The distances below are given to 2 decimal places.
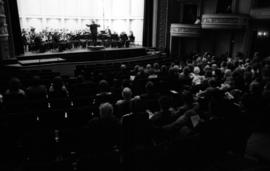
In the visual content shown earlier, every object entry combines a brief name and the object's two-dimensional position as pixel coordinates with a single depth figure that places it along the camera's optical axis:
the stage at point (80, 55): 11.85
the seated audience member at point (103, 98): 5.22
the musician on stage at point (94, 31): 14.80
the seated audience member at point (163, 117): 3.83
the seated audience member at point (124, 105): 4.68
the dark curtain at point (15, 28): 12.22
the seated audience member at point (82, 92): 5.36
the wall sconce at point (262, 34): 13.72
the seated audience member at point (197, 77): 7.10
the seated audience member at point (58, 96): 5.12
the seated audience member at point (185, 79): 7.09
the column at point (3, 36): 10.48
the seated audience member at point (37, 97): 4.88
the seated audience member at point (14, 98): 4.66
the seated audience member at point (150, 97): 5.03
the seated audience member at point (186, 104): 4.03
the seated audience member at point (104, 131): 3.43
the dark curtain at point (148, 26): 17.55
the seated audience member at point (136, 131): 3.68
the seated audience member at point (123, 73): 7.77
